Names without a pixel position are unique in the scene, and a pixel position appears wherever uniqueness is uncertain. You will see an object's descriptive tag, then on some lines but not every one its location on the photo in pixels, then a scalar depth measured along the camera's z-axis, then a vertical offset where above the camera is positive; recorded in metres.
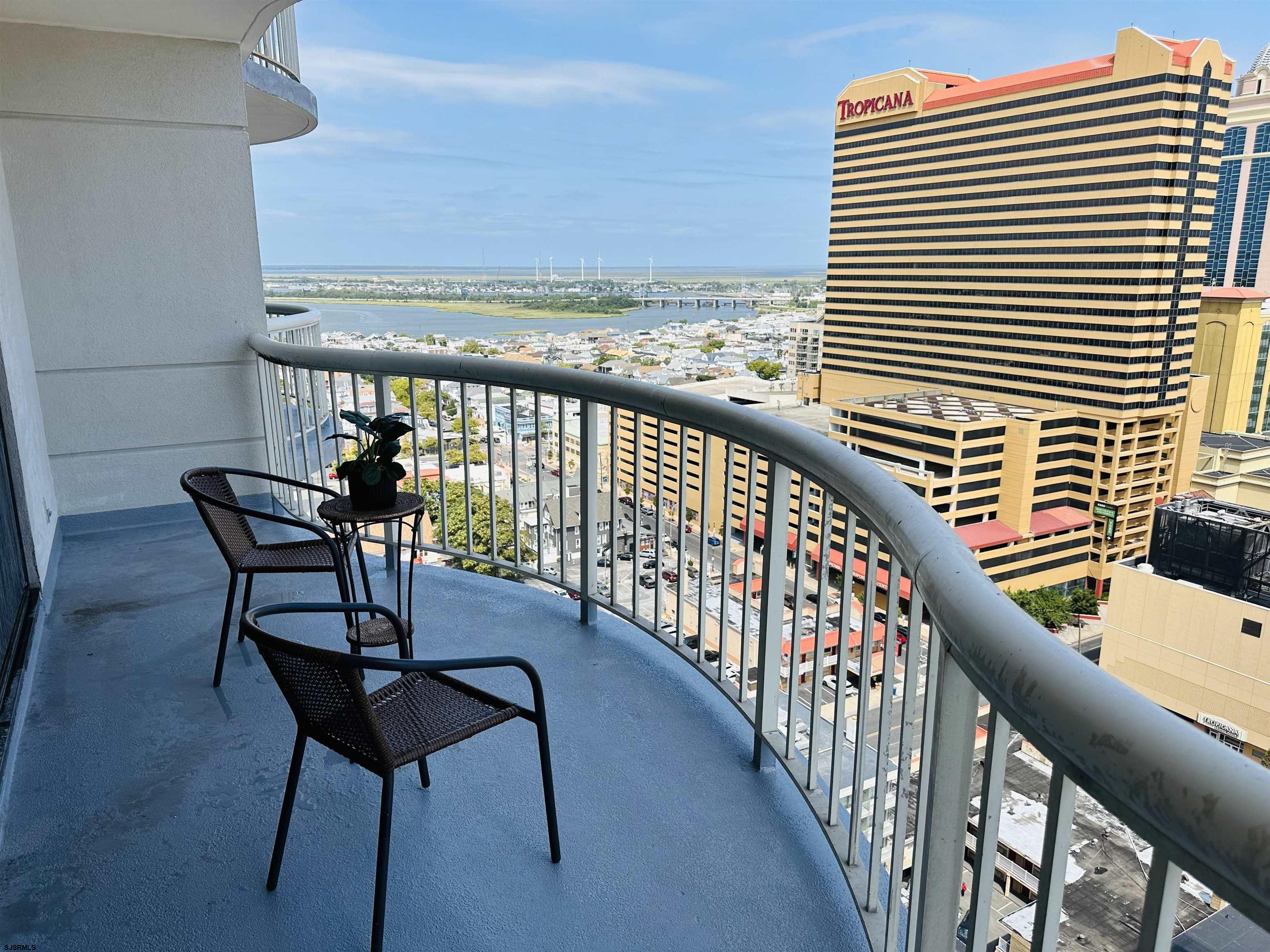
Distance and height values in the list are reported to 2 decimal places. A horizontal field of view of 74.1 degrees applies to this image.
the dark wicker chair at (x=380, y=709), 1.52 -0.88
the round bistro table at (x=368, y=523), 2.63 -0.82
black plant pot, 2.84 -0.70
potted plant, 2.81 -0.60
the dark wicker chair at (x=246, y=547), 2.65 -0.85
